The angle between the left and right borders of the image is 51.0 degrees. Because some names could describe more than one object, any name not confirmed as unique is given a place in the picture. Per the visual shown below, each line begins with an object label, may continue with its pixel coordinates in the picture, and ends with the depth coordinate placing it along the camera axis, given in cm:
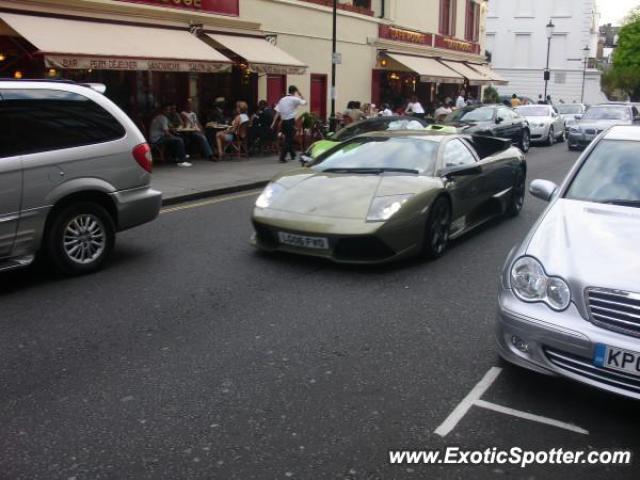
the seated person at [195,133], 1529
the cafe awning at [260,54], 1614
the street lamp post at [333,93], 1823
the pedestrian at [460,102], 2788
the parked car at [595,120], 2114
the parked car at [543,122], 2294
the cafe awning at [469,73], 2961
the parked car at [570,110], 2920
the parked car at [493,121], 1772
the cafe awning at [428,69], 2517
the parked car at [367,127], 1274
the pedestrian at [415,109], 2320
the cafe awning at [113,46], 1190
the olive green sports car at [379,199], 629
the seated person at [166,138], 1416
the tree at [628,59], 5619
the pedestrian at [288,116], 1593
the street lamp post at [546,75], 3856
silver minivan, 582
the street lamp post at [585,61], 6128
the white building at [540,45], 6131
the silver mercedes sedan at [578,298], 338
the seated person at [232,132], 1582
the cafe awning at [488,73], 3300
